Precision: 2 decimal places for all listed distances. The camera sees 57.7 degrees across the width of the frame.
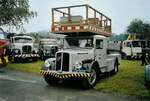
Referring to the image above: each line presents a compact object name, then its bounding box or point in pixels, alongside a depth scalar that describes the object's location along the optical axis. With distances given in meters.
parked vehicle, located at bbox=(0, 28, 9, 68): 8.22
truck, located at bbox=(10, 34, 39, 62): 12.37
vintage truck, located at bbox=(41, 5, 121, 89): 5.86
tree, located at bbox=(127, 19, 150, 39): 28.38
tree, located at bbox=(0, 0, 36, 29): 11.56
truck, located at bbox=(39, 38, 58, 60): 13.98
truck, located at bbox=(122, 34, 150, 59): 14.68
